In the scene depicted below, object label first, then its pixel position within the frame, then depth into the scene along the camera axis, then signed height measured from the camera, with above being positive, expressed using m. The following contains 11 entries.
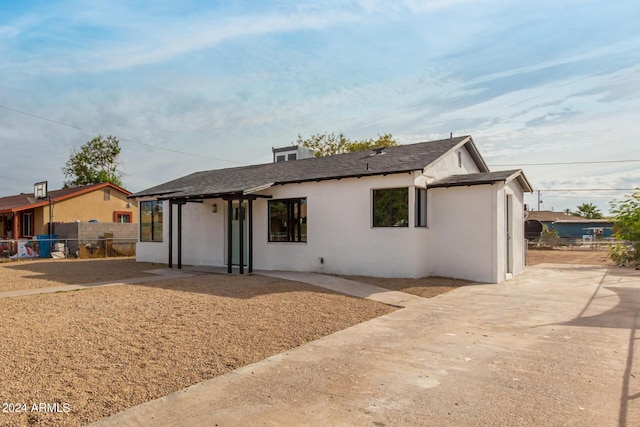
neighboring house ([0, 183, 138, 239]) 26.22 +0.63
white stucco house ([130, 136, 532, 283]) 12.66 +0.06
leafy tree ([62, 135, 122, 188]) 43.09 +5.81
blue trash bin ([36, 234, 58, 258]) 21.26 -1.36
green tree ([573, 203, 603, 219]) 68.94 +0.89
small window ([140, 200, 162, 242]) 18.66 -0.11
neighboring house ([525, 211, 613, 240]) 48.75 -0.86
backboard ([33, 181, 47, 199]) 26.02 +1.82
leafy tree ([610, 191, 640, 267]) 17.03 -0.48
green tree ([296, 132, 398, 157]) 38.53 +7.17
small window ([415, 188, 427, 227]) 13.00 +0.34
